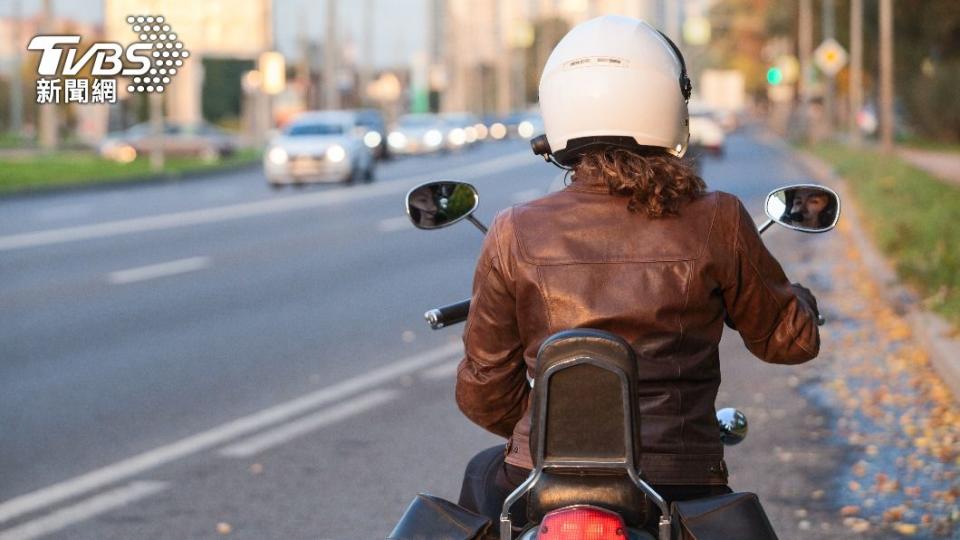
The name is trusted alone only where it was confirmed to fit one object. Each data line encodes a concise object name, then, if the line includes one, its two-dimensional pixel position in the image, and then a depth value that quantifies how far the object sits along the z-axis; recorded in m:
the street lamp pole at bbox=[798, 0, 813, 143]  61.00
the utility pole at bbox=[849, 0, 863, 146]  44.91
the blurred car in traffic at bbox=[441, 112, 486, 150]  66.69
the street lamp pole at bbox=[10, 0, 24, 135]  87.36
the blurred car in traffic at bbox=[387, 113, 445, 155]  62.06
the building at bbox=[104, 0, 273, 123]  53.56
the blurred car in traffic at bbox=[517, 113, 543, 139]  84.31
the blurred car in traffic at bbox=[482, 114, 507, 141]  95.81
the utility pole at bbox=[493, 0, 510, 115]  142.88
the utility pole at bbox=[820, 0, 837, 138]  57.78
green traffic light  64.25
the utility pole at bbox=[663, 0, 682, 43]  128.25
